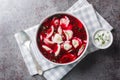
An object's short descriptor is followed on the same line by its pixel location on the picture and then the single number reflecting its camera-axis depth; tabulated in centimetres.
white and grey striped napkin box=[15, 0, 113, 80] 104
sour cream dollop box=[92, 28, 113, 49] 103
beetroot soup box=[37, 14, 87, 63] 100
